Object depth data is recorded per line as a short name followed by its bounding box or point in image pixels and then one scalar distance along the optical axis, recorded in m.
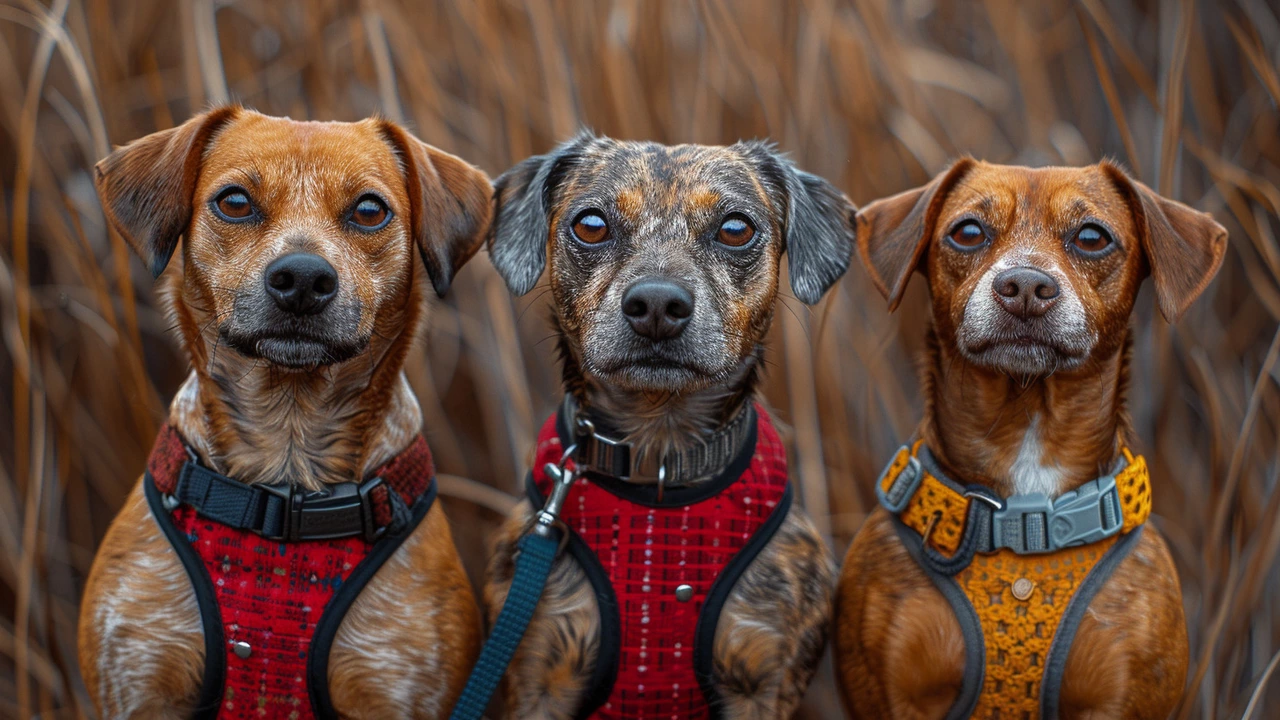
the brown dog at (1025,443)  2.78
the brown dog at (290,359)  2.70
